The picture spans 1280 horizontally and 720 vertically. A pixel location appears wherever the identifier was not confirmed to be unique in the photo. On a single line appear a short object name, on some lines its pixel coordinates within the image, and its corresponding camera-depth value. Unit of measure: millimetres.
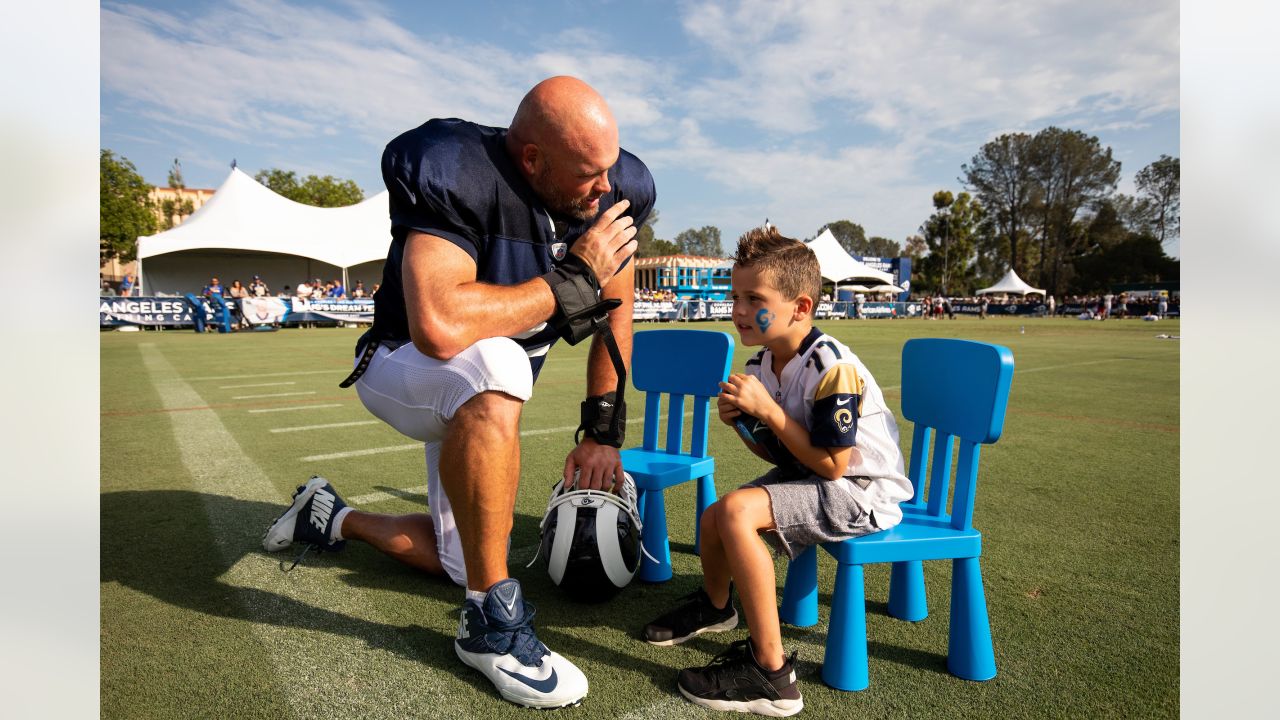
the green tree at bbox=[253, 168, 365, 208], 54625
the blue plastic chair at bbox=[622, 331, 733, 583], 2758
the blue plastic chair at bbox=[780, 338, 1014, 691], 1954
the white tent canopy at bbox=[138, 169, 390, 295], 26625
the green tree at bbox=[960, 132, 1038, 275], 67875
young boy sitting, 1909
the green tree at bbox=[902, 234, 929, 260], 109188
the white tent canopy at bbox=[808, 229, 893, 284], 42906
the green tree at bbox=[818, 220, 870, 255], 121875
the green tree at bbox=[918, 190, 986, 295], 66000
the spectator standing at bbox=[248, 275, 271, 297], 23891
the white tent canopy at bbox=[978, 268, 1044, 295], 53344
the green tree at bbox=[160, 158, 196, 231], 71688
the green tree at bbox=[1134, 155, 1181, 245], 61469
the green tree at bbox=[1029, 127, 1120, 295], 64438
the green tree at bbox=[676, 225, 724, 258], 115812
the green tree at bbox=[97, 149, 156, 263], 39875
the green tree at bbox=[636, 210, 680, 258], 94438
